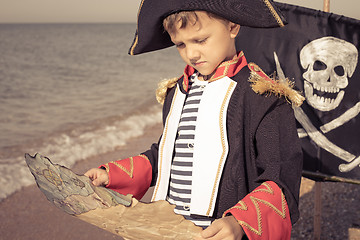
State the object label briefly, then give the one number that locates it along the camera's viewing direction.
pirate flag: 3.03
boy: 1.85
